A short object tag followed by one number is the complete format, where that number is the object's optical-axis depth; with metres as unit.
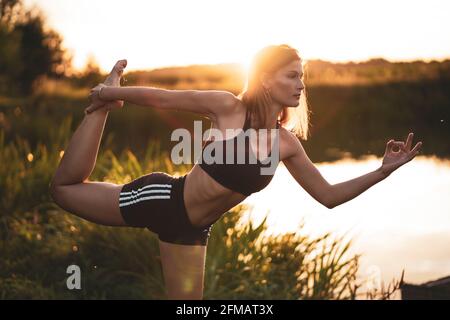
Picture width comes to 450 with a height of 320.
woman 3.94
